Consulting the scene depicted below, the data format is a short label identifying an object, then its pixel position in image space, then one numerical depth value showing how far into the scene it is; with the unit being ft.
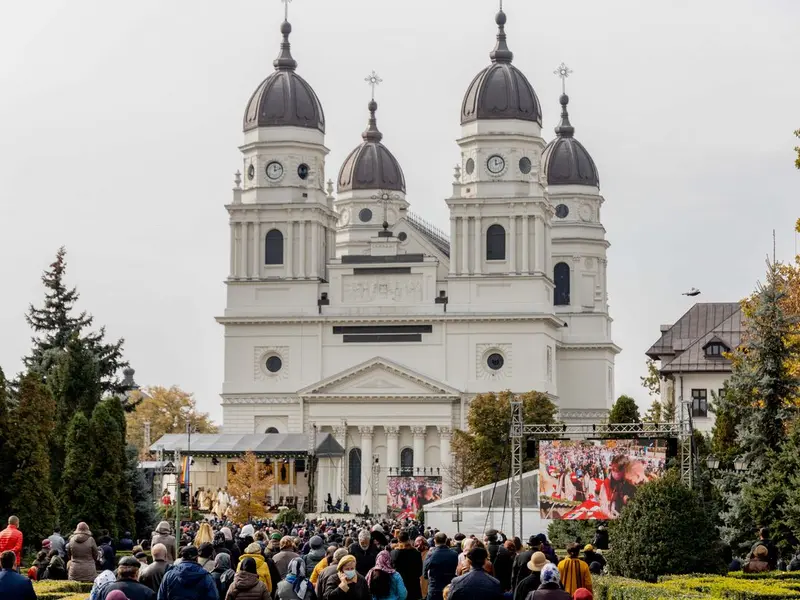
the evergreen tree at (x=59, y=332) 234.17
